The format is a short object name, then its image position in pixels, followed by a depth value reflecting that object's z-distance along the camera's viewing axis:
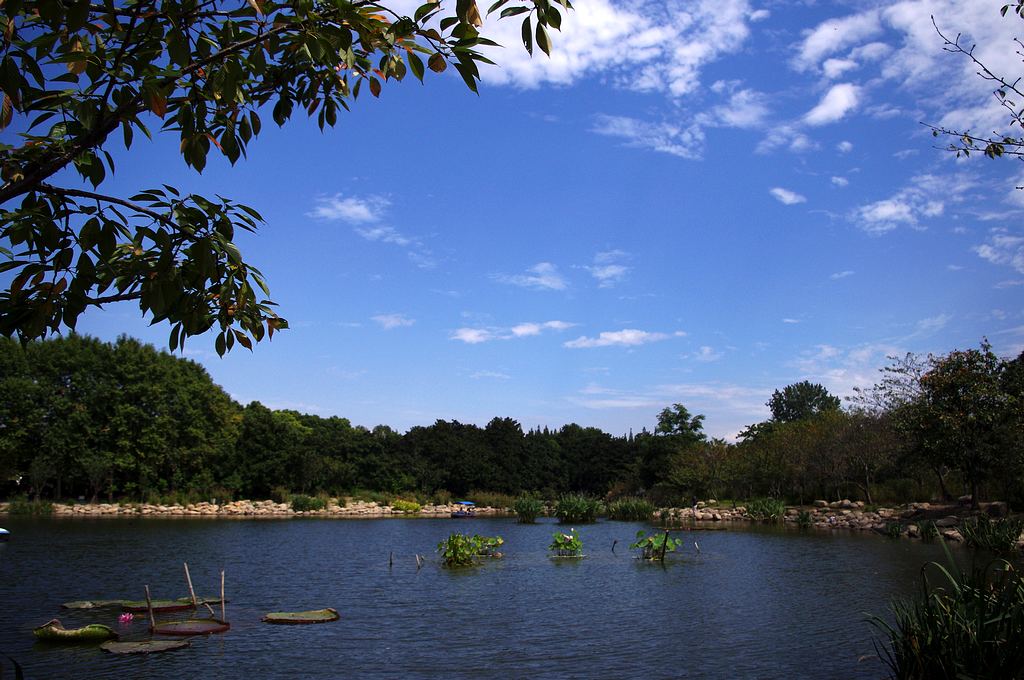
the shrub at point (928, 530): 26.77
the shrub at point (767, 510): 37.78
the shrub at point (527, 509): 41.72
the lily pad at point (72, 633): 11.73
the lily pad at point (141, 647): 11.14
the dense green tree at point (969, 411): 28.12
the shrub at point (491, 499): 55.09
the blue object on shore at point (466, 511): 51.91
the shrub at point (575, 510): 40.97
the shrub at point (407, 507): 51.06
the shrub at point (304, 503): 48.12
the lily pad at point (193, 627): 12.41
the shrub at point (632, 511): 45.69
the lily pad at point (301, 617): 13.62
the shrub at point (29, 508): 41.38
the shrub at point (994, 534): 21.36
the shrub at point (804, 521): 34.66
